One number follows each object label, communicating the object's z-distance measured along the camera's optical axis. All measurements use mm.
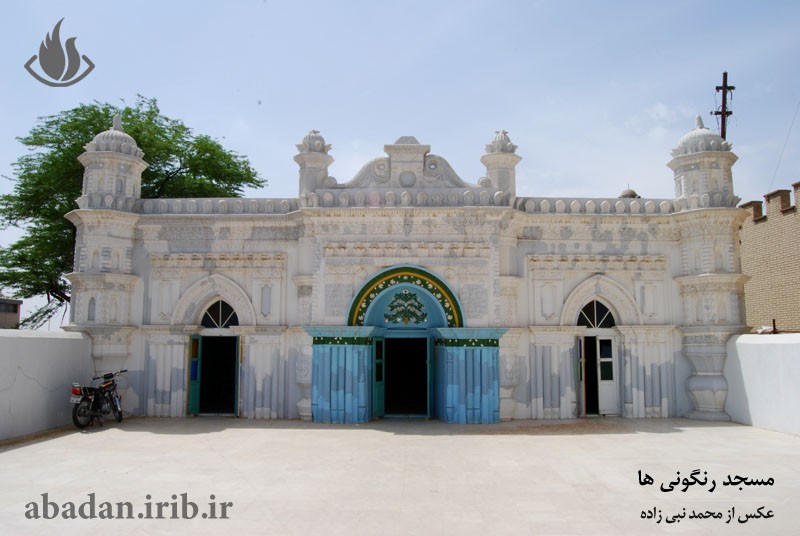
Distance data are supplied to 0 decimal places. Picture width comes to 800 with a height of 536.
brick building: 15984
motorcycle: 10648
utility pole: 19984
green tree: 18766
